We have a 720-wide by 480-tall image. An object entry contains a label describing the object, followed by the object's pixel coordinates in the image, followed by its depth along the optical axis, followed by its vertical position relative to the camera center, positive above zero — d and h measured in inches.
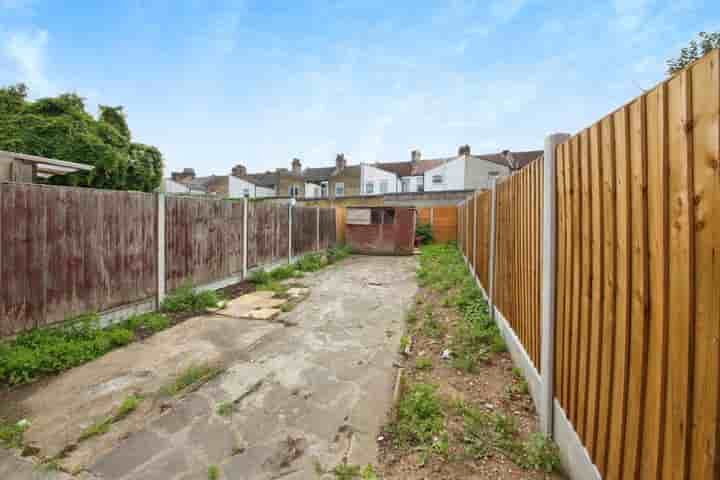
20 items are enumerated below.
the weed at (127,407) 97.3 -53.2
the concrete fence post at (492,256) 165.5 -7.6
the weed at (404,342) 147.2 -48.7
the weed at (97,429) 88.5 -54.2
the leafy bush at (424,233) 612.7 +15.8
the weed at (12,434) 85.1 -53.9
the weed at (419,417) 85.8 -51.6
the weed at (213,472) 73.5 -54.5
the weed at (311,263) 366.3 -26.6
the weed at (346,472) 73.2 -54.0
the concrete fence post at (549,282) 82.0 -10.5
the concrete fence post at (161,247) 196.9 -4.6
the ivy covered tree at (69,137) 398.2 +135.1
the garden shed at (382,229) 502.9 +19.1
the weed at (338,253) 450.6 -18.0
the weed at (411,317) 186.2 -45.7
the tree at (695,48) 472.0 +303.1
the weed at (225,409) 98.3 -53.3
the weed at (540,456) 74.0 -50.8
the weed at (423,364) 128.3 -50.1
